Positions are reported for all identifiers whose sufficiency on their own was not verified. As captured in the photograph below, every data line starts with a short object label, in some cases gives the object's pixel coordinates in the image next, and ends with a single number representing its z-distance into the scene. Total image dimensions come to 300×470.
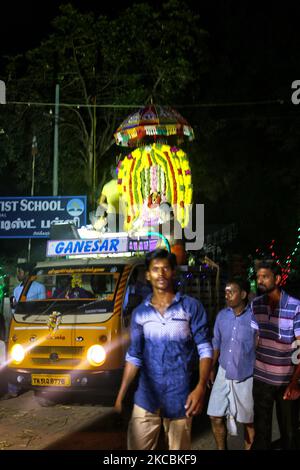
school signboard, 15.59
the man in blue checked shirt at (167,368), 3.96
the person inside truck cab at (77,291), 8.30
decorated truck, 7.70
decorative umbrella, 12.37
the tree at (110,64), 22.58
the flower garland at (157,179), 12.20
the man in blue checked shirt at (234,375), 5.30
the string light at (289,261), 22.33
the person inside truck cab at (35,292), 8.59
